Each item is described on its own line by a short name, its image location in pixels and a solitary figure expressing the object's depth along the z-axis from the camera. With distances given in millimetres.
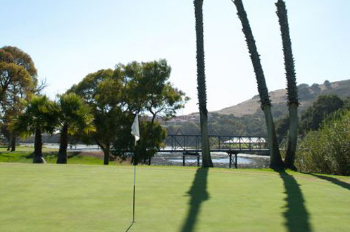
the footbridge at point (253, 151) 45606
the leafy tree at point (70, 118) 20844
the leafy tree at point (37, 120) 20500
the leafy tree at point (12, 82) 40406
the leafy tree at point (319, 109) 67250
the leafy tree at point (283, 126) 76994
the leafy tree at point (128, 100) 31859
